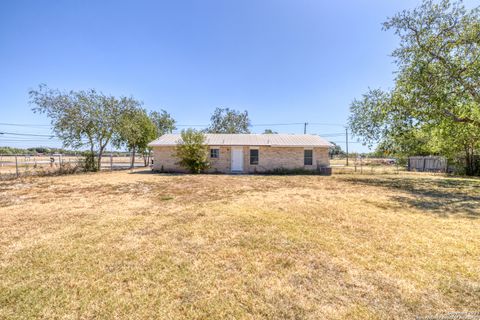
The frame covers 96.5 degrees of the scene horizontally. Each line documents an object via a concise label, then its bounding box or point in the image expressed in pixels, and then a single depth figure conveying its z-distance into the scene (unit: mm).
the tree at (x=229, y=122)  37906
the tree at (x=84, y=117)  16656
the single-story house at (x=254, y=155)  17547
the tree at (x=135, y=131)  19953
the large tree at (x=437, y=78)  9562
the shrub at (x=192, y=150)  16391
